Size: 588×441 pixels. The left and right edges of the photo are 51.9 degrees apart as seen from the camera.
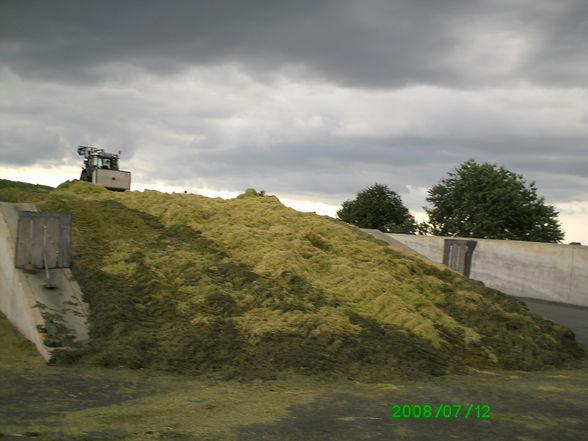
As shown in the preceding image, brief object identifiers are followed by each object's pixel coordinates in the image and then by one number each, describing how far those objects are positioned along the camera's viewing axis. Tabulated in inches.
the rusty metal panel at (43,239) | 412.8
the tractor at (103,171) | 974.4
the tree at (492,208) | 1501.0
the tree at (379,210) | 1889.8
